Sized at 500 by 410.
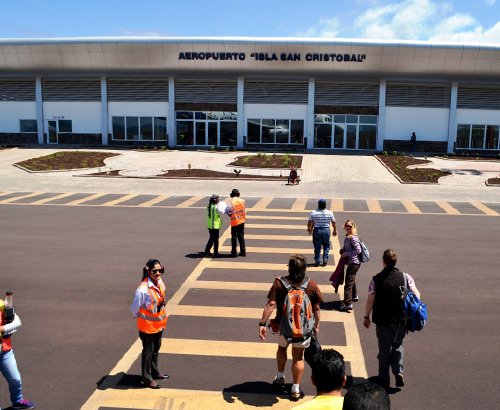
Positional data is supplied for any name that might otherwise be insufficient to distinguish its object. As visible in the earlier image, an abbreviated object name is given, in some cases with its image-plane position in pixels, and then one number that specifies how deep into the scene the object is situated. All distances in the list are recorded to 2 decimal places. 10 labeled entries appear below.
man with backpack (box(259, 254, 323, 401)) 6.08
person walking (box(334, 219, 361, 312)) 9.49
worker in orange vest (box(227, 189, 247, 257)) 13.04
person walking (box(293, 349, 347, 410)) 3.66
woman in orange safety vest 6.46
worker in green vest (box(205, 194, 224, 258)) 12.90
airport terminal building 43.50
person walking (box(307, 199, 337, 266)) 11.93
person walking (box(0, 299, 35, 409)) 5.67
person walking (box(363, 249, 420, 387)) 6.42
